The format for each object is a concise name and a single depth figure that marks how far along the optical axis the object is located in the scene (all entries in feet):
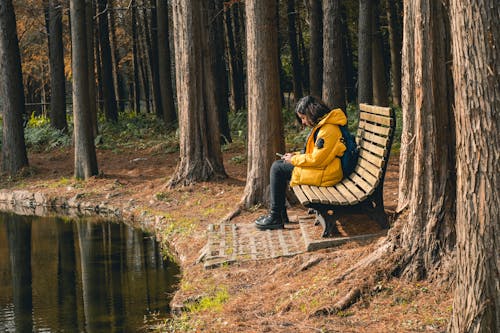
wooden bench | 25.80
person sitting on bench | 28.07
